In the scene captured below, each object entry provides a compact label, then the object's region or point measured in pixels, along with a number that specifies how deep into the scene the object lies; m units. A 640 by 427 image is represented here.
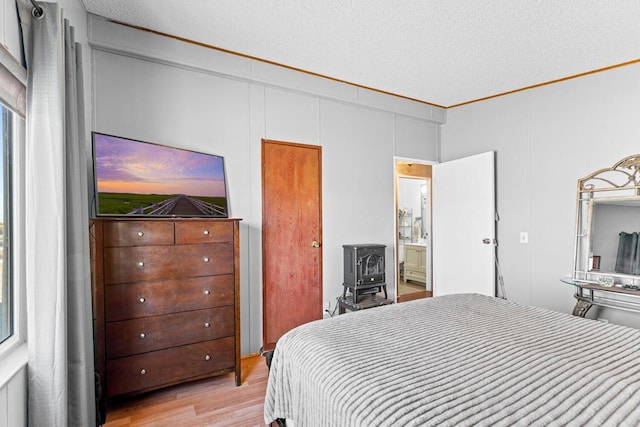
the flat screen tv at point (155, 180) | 2.30
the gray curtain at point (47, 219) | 1.45
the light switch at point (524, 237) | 3.62
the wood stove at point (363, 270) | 3.46
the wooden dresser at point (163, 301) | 2.09
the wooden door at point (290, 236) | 3.22
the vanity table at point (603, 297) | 2.82
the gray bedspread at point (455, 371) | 0.99
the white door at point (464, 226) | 3.80
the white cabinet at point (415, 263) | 6.02
